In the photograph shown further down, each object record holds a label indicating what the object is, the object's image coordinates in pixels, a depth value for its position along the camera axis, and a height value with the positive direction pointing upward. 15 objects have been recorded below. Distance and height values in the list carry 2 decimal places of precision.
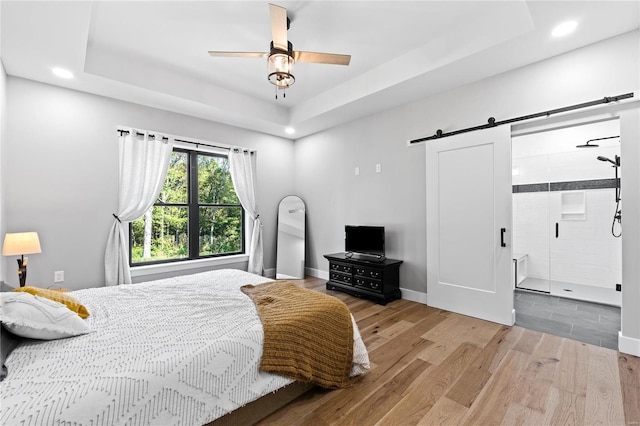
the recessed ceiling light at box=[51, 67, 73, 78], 2.89 +1.45
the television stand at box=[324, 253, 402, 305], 3.76 -0.88
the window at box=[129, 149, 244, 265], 4.06 -0.04
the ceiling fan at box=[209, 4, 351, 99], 2.17 +1.32
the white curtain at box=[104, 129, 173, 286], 3.55 +0.39
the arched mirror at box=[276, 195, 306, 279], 5.11 -0.45
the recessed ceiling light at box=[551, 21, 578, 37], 2.37 +1.54
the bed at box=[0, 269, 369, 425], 1.09 -0.67
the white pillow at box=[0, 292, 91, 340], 1.39 -0.52
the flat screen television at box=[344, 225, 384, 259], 4.03 -0.39
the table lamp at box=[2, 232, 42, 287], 2.65 -0.29
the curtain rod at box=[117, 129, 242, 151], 3.70 +1.07
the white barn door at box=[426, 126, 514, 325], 3.06 -0.13
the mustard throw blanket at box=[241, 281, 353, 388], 1.66 -0.77
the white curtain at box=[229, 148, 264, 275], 4.74 +0.38
